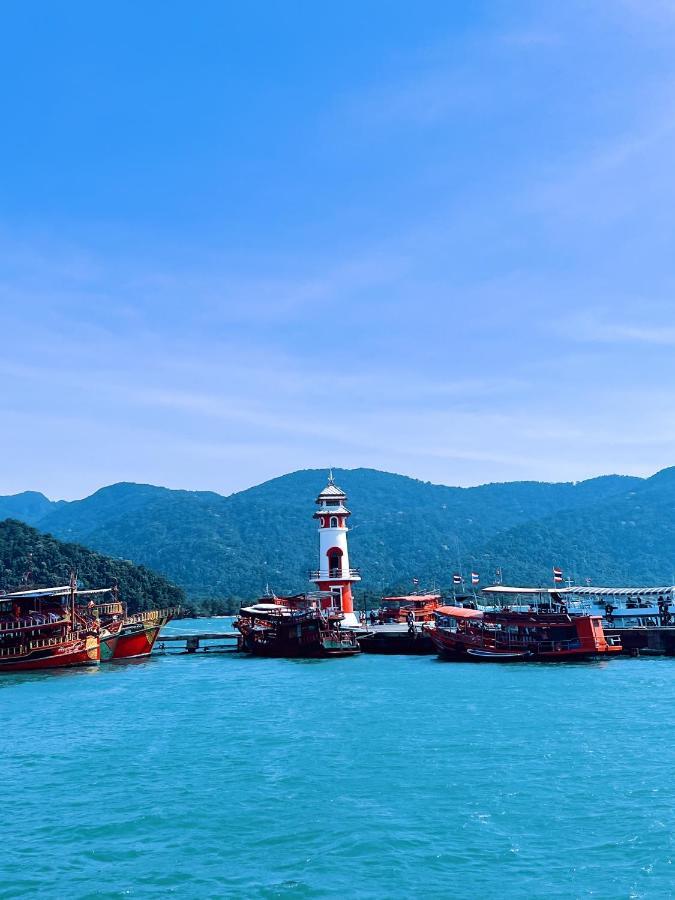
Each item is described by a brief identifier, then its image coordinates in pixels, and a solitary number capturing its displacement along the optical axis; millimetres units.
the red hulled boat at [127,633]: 76750
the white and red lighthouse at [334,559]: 83438
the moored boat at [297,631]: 73750
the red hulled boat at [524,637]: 65062
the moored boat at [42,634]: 68125
